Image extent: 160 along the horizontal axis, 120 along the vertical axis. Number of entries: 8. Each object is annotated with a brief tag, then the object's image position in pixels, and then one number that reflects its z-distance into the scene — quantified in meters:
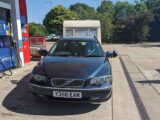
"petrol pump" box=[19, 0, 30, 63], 6.72
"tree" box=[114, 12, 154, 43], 21.48
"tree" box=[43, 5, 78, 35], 29.48
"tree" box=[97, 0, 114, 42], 21.43
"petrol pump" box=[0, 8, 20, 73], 5.57
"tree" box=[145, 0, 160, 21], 29.70
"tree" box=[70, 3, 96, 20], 46.95
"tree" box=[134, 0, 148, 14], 40.06
